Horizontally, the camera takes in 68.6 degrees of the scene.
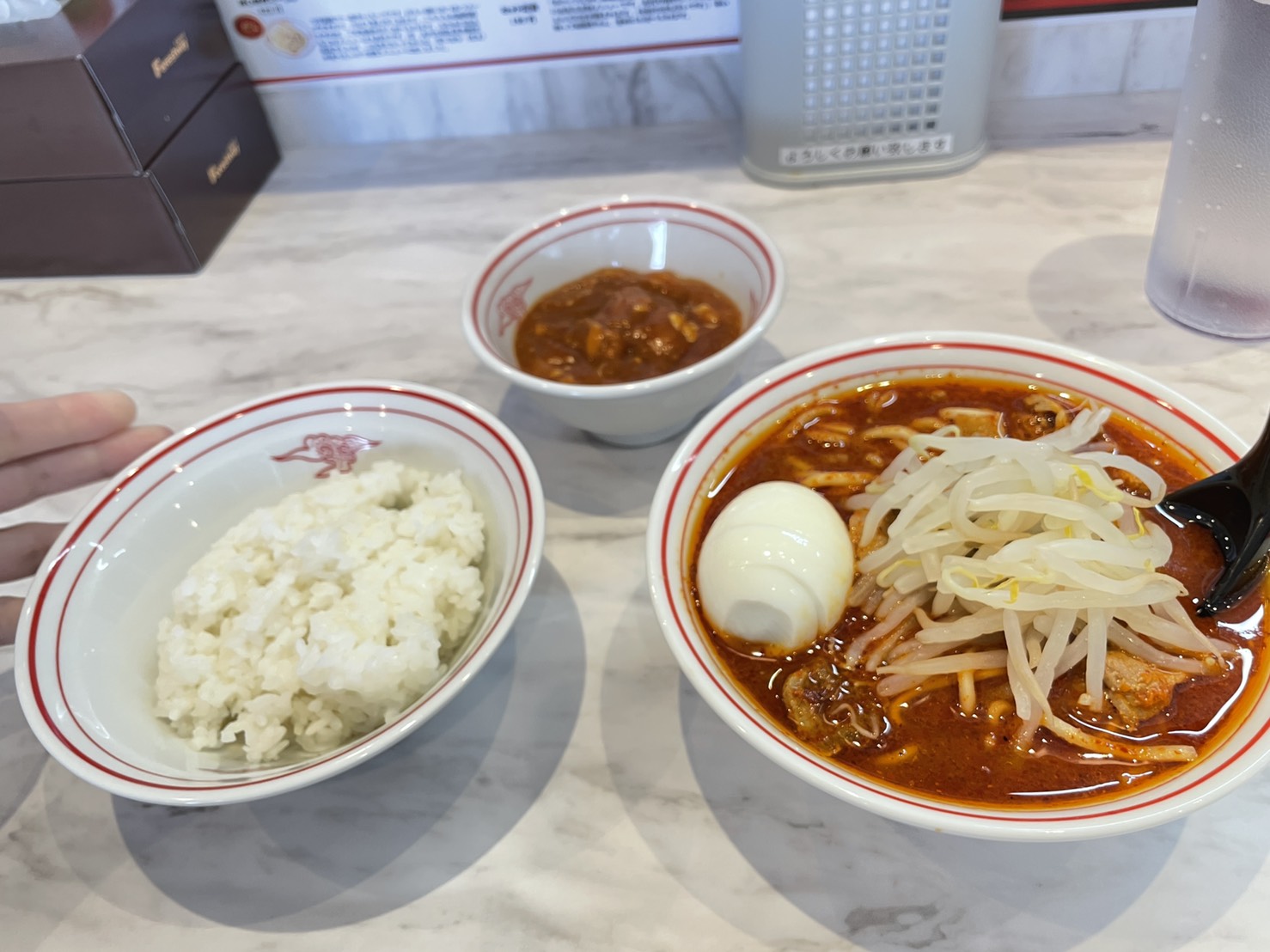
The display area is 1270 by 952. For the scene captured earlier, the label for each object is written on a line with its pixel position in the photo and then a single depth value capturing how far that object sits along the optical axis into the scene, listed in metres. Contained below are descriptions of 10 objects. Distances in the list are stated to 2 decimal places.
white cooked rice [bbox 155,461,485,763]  0.29
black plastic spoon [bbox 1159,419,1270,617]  0.27
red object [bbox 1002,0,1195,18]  0.51
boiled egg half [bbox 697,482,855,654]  0.27
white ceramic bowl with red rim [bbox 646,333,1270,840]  0.22
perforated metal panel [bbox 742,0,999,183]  0.46
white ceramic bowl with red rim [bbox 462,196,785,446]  0.34
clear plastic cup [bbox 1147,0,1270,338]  0.34
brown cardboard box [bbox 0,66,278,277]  0.51
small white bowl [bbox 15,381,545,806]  0.26
